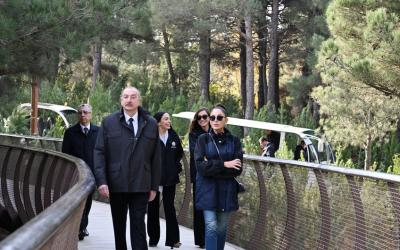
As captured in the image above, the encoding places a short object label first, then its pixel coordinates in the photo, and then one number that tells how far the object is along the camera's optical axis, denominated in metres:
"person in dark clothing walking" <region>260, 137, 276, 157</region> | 23.05
